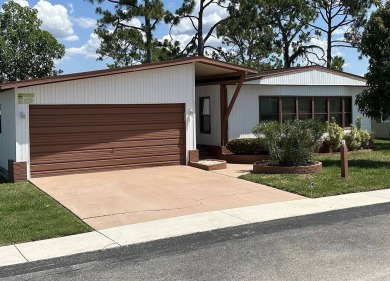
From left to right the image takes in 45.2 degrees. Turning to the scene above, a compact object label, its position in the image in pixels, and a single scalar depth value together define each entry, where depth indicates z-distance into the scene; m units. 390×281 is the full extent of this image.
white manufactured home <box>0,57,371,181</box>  13.18
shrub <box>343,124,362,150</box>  18.67
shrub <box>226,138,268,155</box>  16.39
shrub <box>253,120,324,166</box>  13.18
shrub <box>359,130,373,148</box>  19.20
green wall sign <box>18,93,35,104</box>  12.79
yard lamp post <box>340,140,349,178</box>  12.07
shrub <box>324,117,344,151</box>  18.27
